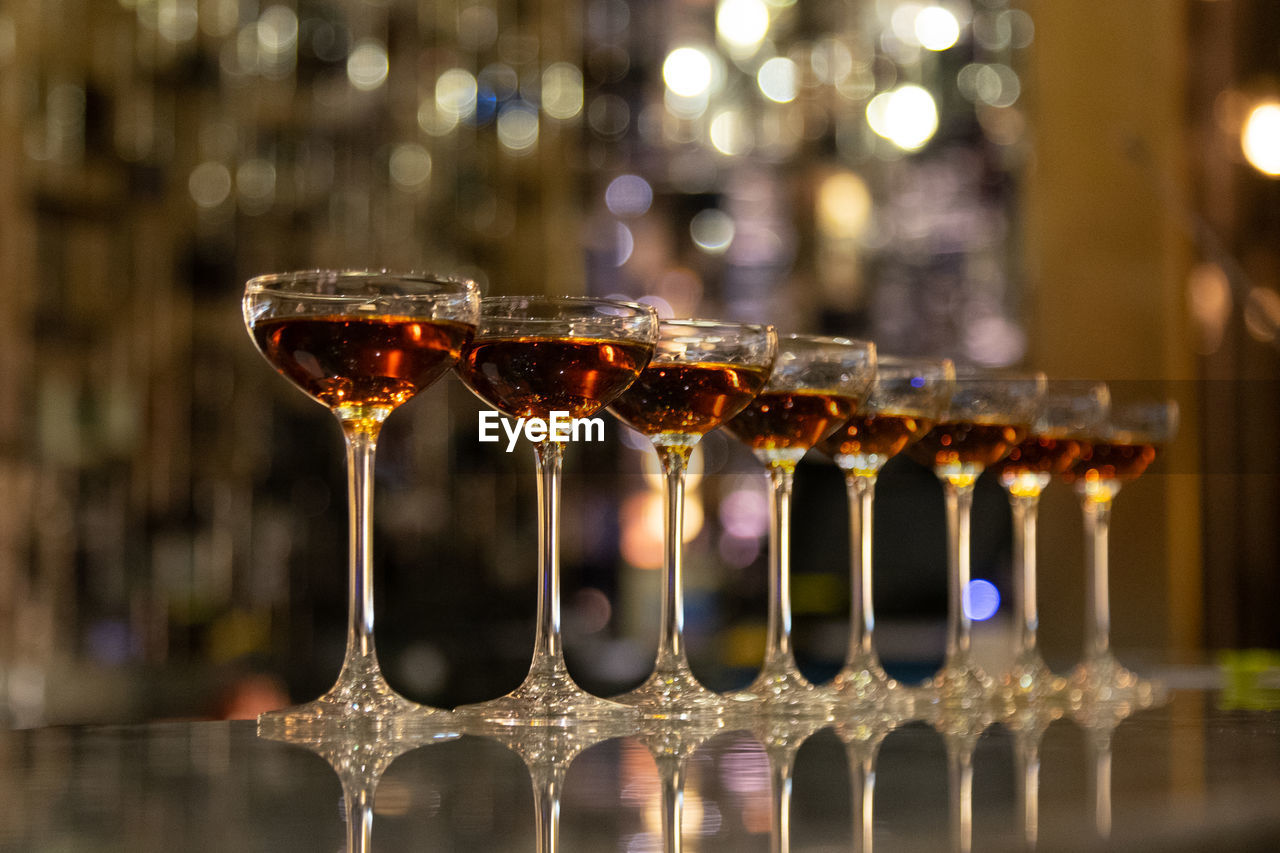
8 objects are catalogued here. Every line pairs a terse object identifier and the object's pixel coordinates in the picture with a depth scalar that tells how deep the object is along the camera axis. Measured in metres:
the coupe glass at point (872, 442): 1.39
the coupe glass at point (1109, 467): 1.53
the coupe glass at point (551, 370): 1.28
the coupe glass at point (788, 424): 1.35
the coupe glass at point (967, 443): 1.44
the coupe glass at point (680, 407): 1.31
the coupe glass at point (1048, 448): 1.51
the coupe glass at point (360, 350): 1.26
